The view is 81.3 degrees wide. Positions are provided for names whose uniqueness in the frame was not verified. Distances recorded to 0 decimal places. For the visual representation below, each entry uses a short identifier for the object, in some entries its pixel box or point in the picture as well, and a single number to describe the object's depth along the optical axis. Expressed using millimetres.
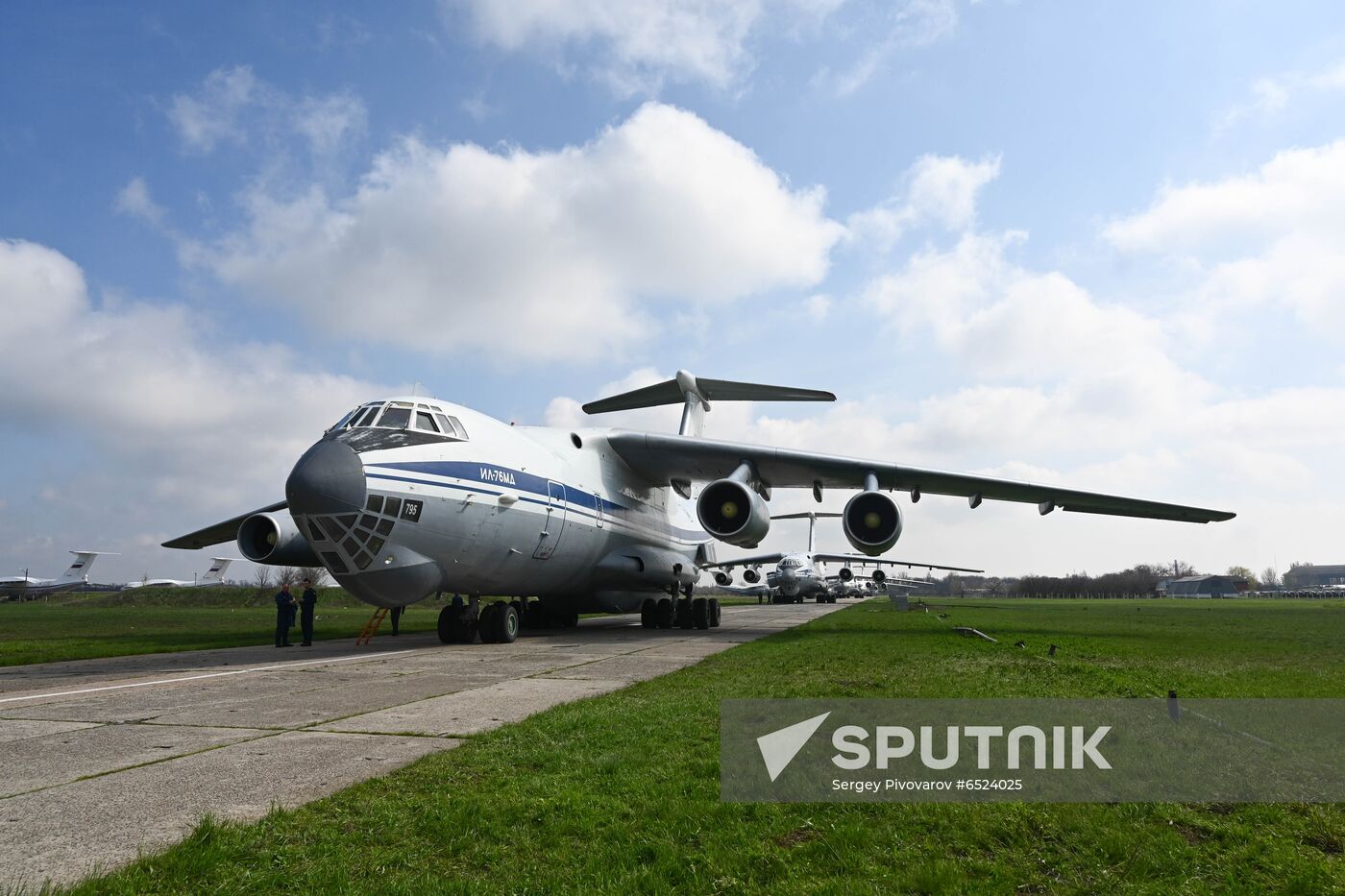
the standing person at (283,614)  12586
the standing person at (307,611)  13203
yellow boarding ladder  13016
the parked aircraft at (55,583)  54034
